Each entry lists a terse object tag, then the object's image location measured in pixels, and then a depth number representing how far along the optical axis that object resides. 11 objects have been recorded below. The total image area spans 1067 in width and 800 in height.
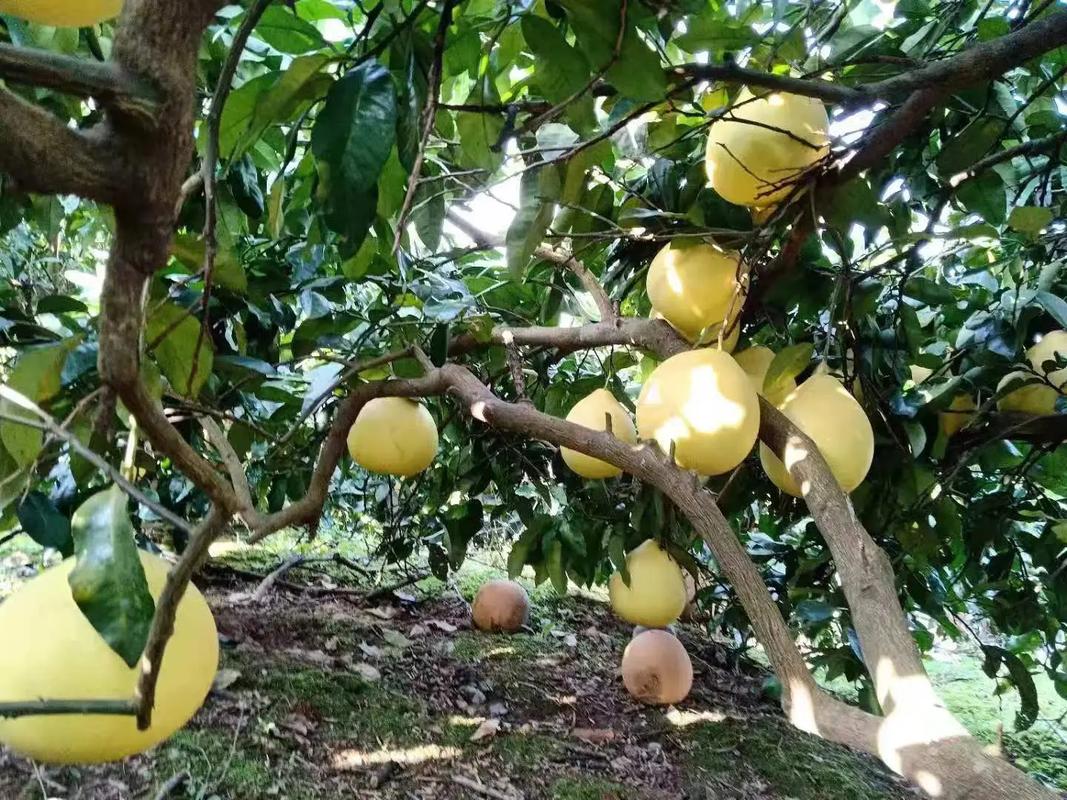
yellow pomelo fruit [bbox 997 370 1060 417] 1.46
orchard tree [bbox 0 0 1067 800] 0.50
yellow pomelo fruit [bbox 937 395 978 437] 1.48
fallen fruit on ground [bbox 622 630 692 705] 2.38
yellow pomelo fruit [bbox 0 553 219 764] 0.58
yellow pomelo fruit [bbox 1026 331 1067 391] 1.45
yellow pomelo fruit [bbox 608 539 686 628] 2.08
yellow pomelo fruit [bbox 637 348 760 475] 1.10
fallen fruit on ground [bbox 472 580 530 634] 2.90
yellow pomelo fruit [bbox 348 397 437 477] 1.77
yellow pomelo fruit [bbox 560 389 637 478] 1.60
